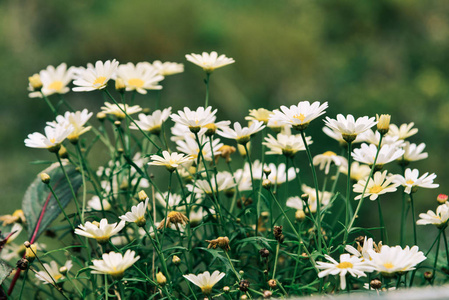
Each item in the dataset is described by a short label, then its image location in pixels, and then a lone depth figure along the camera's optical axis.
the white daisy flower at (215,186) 1.27
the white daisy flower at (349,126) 1.18
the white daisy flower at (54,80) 1.42
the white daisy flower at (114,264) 1.12
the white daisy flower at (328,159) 1.31
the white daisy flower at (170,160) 1.19
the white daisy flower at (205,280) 1.16
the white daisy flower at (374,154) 1.20
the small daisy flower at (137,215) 1.16
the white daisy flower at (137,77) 1.35
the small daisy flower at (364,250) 1.15
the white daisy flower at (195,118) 1.21
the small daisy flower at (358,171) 1.32
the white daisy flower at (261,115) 1.27
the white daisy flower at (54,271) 1.27
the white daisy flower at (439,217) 1.19
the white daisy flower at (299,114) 1.18
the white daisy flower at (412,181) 1.20
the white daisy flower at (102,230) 1.15
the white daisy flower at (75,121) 1.27
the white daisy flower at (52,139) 1.21
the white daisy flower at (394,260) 1.11
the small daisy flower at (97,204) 1.38
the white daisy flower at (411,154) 1.29
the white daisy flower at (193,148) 1.29
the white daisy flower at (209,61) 1.33
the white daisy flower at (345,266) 1.11
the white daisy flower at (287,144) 1.27
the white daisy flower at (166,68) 1.41
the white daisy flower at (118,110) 1.32
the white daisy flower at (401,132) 1.29
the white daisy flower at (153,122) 1.29
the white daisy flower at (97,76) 1.23
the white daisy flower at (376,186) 1.18
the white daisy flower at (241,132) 1.24
